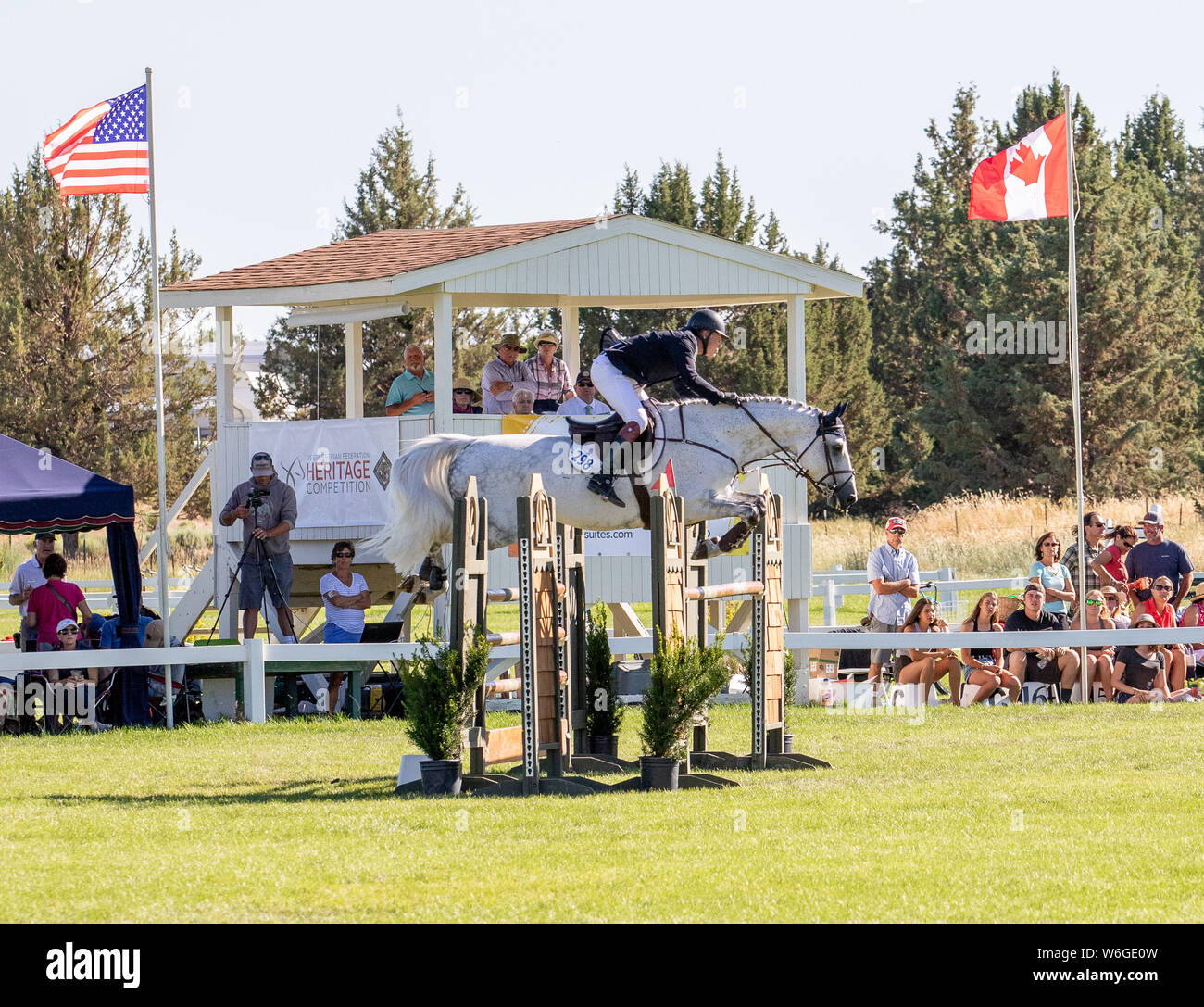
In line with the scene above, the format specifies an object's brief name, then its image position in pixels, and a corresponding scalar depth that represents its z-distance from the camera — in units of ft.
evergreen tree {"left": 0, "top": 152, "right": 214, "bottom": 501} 131.44
